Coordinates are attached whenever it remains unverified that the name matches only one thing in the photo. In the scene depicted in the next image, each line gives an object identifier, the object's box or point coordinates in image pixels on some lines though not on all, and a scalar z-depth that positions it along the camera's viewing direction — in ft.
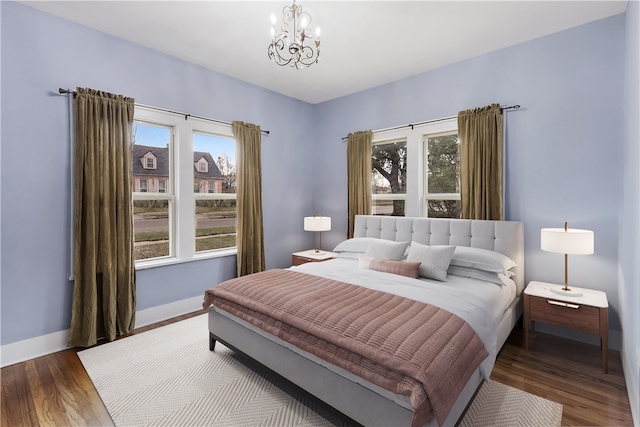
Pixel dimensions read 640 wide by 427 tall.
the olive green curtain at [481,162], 10.59
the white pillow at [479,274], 8.98
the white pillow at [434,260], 9.33
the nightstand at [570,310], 7.75
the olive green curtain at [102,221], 9.18
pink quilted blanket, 4.67
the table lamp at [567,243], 8.05
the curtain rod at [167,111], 9.00
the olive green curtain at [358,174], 14.37
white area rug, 6.19
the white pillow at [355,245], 12.16
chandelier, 7.13
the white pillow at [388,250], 10.74
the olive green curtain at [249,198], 13.41
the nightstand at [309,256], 13.98
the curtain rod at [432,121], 10.42
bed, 5.30
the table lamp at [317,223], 14.48
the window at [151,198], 11.18
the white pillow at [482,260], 9.09
